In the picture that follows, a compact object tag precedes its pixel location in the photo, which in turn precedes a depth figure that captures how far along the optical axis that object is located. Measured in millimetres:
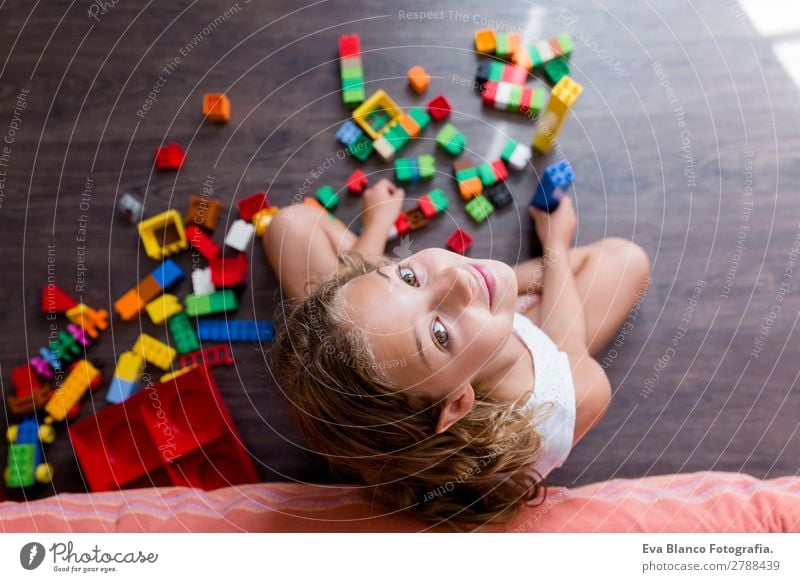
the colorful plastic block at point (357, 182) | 750
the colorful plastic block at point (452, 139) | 752
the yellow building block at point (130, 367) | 747
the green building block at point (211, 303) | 751
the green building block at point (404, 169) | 748
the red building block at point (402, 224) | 740
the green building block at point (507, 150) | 751
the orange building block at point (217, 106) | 751
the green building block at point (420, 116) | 755
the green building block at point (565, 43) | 747
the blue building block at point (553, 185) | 718
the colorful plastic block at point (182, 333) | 750
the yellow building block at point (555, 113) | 674
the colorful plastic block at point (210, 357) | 748
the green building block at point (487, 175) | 751
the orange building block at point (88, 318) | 749
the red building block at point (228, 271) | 750
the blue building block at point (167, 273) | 750
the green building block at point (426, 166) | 748
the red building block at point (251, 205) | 753
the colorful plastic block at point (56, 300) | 752
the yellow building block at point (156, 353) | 750
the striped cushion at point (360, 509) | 633
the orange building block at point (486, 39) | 754
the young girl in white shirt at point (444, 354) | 518
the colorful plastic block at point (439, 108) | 755
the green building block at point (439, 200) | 746
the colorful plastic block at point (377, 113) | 751
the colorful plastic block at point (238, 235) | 752
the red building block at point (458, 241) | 737
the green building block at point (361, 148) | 753
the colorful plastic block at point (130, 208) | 751
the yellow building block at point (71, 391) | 739
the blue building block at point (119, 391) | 742
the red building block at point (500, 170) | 752
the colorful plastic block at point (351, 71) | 759
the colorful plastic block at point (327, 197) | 752
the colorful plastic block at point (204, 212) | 751
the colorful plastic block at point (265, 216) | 756
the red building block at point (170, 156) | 754
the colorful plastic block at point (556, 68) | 750
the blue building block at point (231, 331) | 752
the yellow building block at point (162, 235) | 757
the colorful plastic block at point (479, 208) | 745
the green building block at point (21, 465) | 730
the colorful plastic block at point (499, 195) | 748
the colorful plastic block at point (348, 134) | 751
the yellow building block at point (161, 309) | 753
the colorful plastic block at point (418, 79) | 750
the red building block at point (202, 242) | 758
